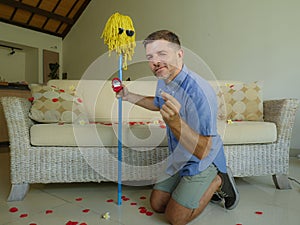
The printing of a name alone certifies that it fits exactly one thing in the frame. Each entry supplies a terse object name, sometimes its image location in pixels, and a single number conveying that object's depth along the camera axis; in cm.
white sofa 142
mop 131
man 105
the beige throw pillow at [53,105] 159
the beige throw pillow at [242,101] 191
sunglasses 131
